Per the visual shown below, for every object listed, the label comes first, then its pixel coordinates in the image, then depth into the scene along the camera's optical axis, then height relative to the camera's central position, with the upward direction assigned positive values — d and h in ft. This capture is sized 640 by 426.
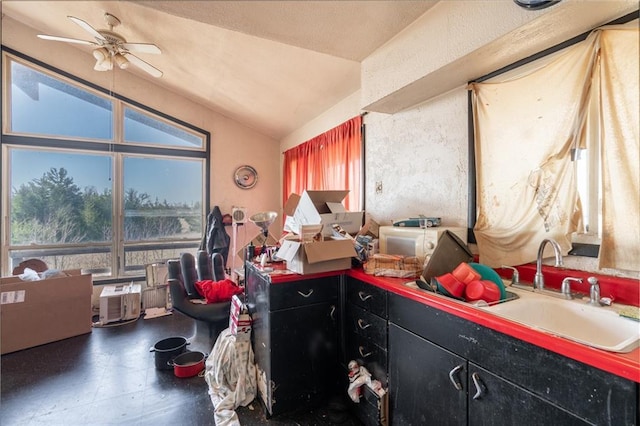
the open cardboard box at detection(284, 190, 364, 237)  6.84 +0.05
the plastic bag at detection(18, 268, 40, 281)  9.54 -1.99
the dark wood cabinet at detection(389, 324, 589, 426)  3.00 -2.25
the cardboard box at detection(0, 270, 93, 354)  8.77 -3.05
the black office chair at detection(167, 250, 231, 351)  8.27 -2.63
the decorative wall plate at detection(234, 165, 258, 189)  14.98 +2.08
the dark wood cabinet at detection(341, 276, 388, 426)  5.02 -2.36
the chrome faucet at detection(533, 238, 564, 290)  4.02 -0.75
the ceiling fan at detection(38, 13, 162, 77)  8.26 +5.15
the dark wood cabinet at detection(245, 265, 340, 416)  5.63 -2.59
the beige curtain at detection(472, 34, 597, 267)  4.07 +0.98
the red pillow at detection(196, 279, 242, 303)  8.70 -2.32
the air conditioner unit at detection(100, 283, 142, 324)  10.90 -3.42
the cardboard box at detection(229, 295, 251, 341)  6.68 -2.55
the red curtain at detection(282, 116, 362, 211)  9.09 +2.00
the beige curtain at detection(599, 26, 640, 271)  3.30 +0.72
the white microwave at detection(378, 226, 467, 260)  5.36 -0.51
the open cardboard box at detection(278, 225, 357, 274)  5.57 -0.80
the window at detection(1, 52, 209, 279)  11.21 +1.71
